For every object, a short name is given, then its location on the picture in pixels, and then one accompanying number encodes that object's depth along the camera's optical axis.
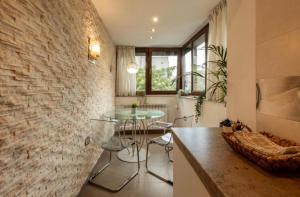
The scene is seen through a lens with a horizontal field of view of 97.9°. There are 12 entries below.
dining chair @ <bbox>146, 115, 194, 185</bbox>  1.80
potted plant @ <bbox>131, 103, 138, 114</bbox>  2.26
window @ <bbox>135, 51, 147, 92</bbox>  3.57
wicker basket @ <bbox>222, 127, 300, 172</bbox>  0.44
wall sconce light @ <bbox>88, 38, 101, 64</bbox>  1.75
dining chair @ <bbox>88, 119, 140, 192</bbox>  1.66
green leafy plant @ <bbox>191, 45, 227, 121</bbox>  1.63
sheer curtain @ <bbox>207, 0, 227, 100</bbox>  1.76
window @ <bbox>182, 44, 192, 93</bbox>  3.09
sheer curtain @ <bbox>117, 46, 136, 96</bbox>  3.43
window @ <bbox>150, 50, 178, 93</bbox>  3.58
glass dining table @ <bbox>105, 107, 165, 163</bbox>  2.07
